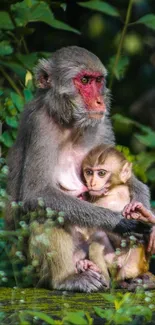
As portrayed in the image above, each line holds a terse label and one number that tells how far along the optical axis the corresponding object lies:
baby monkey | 17.25
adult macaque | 17.41
